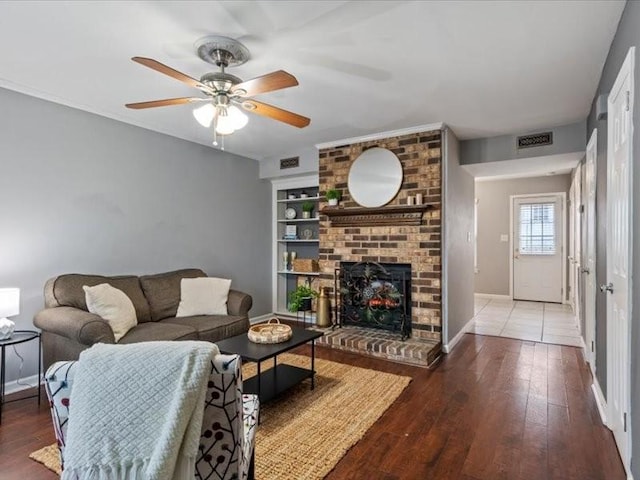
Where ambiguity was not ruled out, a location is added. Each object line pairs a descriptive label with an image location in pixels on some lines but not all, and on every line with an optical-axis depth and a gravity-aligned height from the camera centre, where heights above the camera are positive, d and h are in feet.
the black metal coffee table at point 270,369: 8.14 -3.35
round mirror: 13.55 +2.48
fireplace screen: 13.32 -2.09
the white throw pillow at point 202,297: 12.24 -1.92
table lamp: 8.14 -1.52
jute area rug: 6.40 -3.94
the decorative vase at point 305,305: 15.01 -2.66
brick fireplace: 12.73 +0.43
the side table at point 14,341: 8.08 -2.26
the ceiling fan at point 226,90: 6.93 +3.00
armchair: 4.10 -2.04
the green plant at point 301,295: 14.92 -2.26
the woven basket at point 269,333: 8.69 -2.27
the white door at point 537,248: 21.94 -0.41
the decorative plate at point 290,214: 18.13 +1.39
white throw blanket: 3.77 -1.88
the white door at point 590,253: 9.99 -0.33
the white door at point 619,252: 5.85 -0.19
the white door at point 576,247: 14.46 -0.24
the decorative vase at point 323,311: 14.70 -2.85
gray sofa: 8.70 -2.13
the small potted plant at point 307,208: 17.49 +1.63
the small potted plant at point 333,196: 14.55 +1.84
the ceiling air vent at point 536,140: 12.97 +3.74
